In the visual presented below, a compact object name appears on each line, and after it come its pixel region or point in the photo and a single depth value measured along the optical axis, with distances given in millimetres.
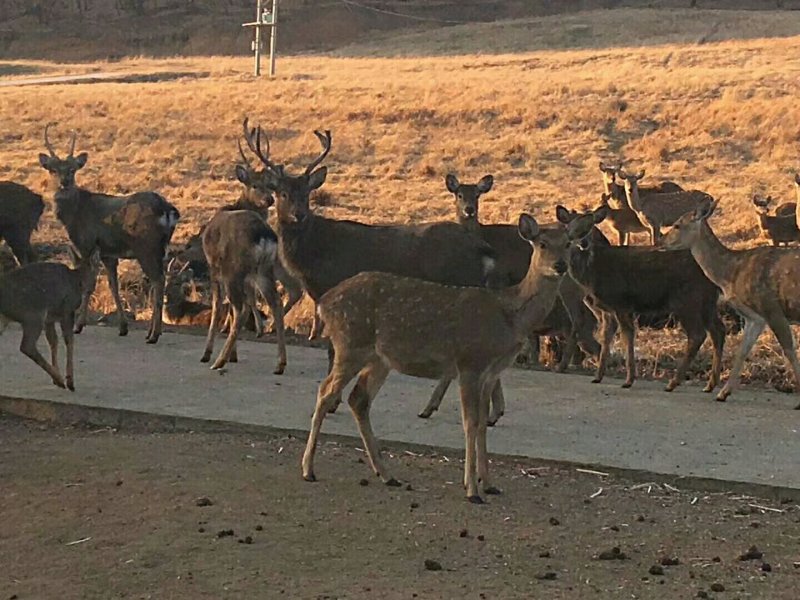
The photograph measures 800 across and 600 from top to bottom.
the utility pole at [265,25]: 68750
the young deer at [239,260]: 13172
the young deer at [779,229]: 22188
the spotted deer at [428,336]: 8914
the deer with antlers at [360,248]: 12266
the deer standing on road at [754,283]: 11734
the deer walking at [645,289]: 12734
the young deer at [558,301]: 13422
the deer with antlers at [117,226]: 14547
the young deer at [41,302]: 11656
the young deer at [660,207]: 23375
